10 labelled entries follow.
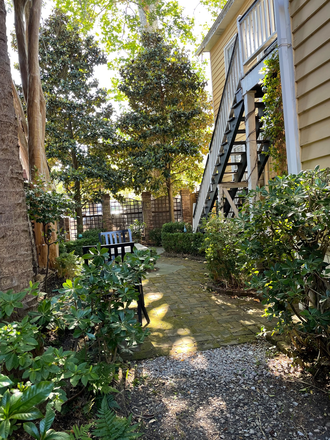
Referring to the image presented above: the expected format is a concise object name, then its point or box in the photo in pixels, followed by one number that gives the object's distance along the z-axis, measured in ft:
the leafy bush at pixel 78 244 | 27.92
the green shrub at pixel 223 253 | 14.92
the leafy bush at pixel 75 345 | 3.41
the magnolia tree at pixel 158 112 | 36.63
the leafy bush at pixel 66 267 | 17.66
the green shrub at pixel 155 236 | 39.92
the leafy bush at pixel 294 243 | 6.38
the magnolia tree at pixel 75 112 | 34.99
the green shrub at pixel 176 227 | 33.35
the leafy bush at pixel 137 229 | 39.63
